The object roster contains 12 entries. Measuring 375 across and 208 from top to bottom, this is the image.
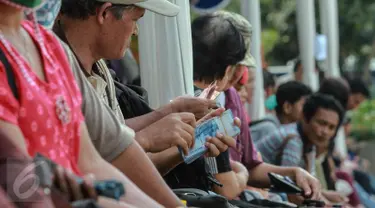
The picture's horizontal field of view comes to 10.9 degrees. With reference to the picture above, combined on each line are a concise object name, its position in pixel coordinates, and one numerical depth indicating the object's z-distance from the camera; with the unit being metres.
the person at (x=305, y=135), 13.00
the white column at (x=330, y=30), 25.02
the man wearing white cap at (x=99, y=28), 6.91
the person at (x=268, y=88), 20.49
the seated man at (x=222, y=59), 9.10
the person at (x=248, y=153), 10.25
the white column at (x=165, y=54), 8.86
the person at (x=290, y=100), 17.23
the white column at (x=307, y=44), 22.04
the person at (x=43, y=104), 4.90
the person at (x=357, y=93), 22.46
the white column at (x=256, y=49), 15.90
